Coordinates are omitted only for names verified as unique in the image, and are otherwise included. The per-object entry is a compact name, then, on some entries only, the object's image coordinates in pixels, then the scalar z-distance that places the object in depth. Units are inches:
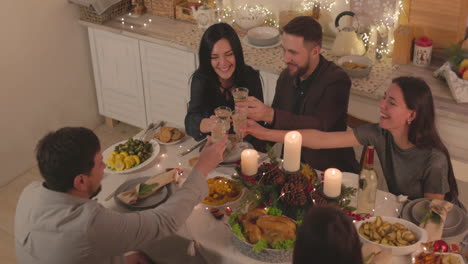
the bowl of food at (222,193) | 86.0
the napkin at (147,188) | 87.2
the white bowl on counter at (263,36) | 142.6
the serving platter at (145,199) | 86.5
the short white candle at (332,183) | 78.5
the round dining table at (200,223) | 78.6
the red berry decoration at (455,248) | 74.8
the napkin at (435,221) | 77.4
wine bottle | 78.9
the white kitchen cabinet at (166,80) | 149.2
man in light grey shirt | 69.6
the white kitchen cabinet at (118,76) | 157.2
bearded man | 106.3
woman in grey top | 88.2
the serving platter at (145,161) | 96.9
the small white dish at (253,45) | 142.8
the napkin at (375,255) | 71.0
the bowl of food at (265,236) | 74.5
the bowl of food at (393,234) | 74.6
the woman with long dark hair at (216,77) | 109.1
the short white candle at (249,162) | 85.5
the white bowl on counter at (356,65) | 128.6
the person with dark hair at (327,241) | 46.3
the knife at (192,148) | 101.5
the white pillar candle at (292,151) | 82.4
